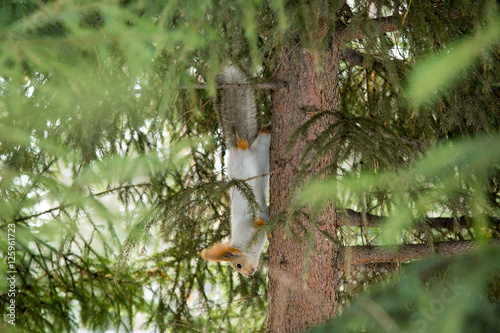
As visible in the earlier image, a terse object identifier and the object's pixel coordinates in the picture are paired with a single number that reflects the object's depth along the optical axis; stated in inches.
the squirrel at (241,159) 245.8
